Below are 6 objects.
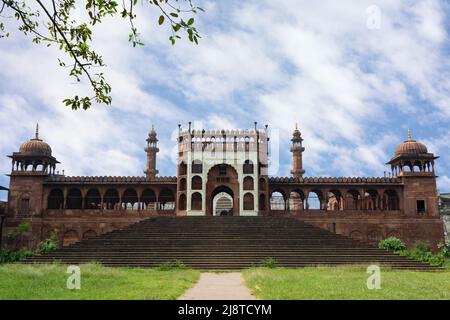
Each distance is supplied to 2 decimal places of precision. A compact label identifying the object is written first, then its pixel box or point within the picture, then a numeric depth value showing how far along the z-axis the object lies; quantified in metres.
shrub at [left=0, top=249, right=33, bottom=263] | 26.01
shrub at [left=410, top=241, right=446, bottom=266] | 25.36
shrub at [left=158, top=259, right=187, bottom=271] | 21.74
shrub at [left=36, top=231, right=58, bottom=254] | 29.48
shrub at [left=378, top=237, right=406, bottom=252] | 30.20
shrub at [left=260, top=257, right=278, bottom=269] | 22.41
